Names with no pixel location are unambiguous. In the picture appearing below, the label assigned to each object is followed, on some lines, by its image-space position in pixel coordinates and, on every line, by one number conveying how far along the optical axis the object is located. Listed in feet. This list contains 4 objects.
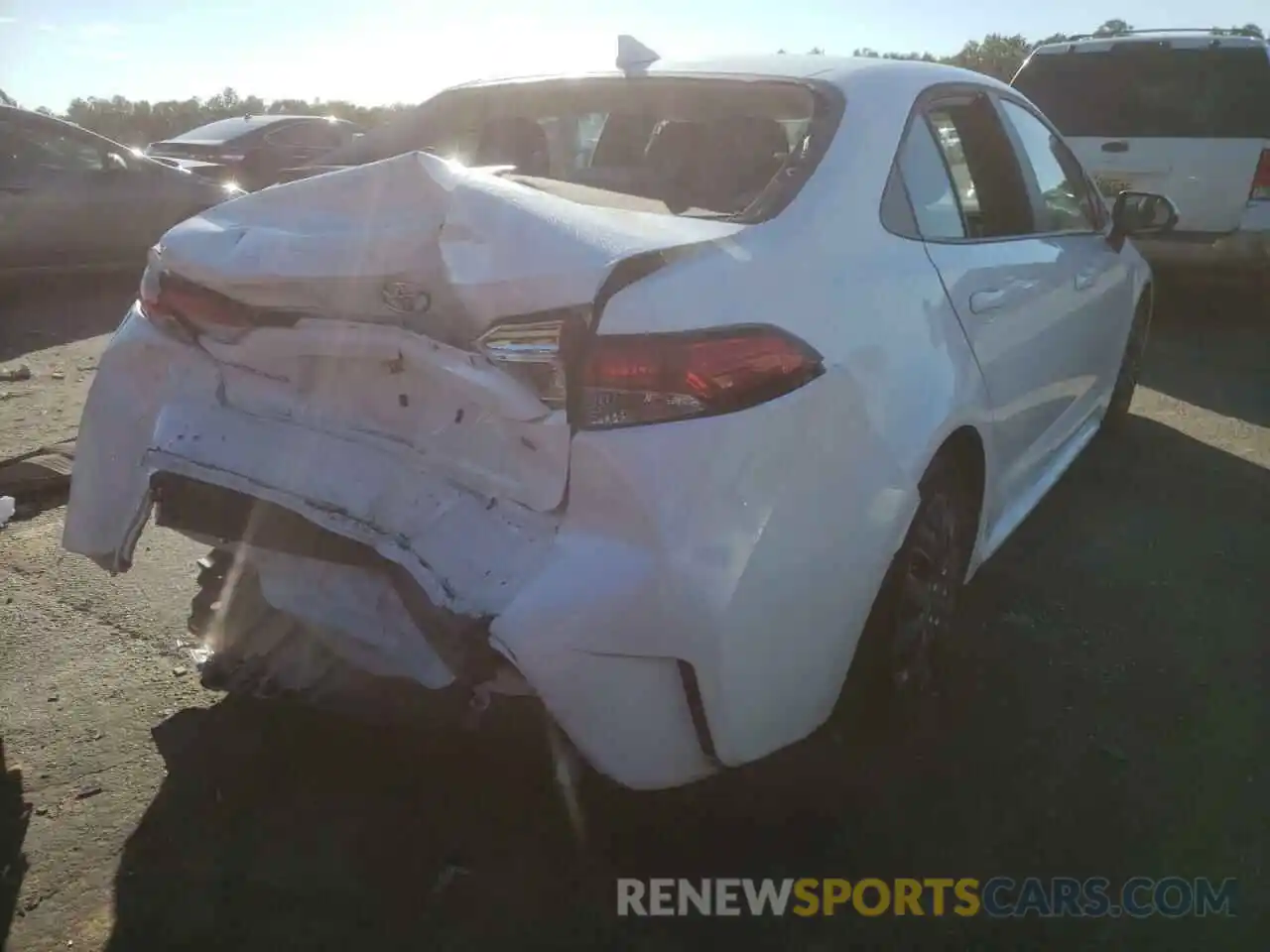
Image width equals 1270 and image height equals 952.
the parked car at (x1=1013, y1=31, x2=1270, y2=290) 24.85
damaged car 6.69
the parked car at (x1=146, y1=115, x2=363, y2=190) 40.65
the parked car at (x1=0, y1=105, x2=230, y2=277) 28.58
